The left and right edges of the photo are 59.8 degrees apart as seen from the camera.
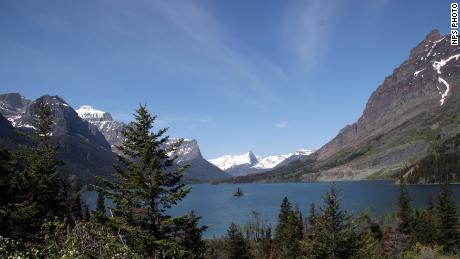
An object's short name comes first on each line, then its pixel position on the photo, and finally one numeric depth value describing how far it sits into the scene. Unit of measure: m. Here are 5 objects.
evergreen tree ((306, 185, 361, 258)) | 34.06
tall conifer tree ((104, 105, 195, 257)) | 26.89
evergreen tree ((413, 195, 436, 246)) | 84.62
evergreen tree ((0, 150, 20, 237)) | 32.22
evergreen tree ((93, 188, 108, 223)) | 27.56
